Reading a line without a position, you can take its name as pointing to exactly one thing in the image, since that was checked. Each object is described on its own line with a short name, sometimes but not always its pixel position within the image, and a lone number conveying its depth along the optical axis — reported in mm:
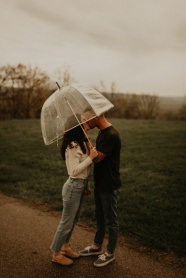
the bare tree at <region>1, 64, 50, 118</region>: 26094
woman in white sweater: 3195
